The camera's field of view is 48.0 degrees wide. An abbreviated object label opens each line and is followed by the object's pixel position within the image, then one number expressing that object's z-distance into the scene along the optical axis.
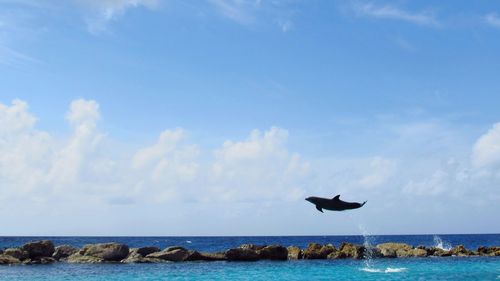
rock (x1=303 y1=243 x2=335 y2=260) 57.53
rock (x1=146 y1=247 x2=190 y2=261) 53.89
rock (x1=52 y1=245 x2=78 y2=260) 55.37
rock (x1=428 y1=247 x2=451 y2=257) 62.12
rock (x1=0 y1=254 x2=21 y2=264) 51.56
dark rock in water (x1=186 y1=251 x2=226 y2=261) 55.03
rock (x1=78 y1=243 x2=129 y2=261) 53.41
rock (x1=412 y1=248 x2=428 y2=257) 60.26
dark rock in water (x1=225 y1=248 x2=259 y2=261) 55.38
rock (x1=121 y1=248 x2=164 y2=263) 52.75
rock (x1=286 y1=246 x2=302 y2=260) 57.38
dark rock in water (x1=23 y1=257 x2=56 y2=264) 52.34
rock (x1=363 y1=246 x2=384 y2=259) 58.25
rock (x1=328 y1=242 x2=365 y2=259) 58.06
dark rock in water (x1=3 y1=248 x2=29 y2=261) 52.78
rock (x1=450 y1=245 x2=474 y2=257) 63.39
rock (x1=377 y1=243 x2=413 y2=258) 59.26
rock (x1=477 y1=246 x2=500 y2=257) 65.75
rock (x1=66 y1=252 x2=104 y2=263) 52.84
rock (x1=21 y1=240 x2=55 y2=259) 53.94
